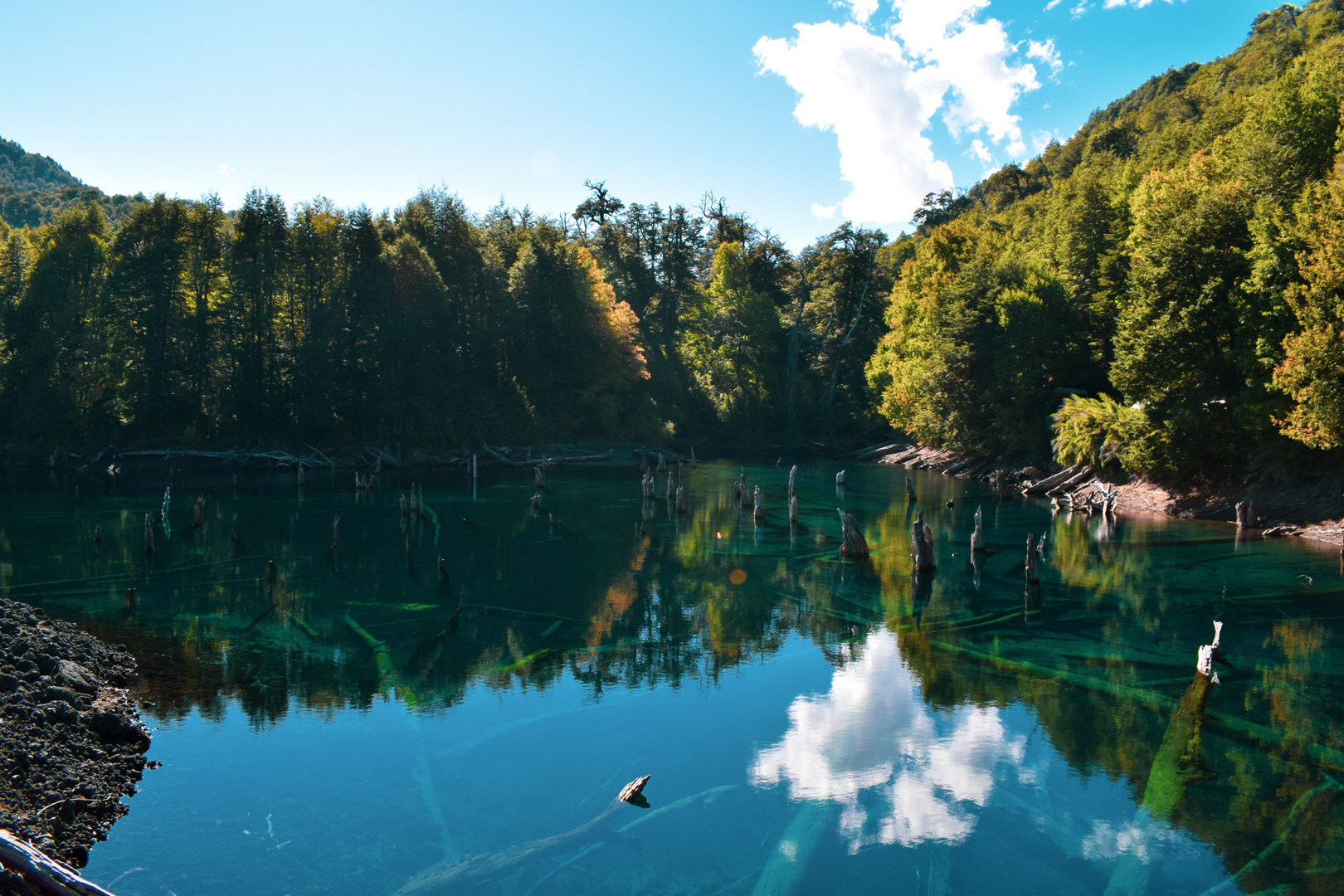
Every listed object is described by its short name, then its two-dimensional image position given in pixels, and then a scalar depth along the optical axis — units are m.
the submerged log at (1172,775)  9.70
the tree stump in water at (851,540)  26.25
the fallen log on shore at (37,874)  5.43
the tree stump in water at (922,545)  24.09
